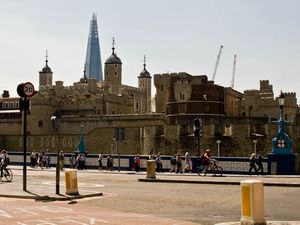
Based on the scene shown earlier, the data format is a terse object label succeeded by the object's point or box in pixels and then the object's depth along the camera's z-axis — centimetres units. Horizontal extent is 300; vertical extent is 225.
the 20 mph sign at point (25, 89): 2173
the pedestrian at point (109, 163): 3919
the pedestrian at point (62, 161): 4022
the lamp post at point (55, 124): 2164
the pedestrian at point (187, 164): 3531
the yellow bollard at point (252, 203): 1295
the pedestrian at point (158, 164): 3675
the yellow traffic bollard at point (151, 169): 2884
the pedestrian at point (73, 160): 4316
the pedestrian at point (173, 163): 3575
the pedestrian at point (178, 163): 3531
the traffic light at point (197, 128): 3476
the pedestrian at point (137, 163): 3728
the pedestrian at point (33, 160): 4339
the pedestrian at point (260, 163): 3241
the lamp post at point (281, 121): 3115
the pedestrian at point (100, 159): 3931
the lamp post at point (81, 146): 4767
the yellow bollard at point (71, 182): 2009
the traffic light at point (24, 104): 2191
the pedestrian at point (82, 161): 4073
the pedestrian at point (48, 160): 4321
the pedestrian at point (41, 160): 4238
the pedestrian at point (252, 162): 3231
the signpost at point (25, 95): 2170
